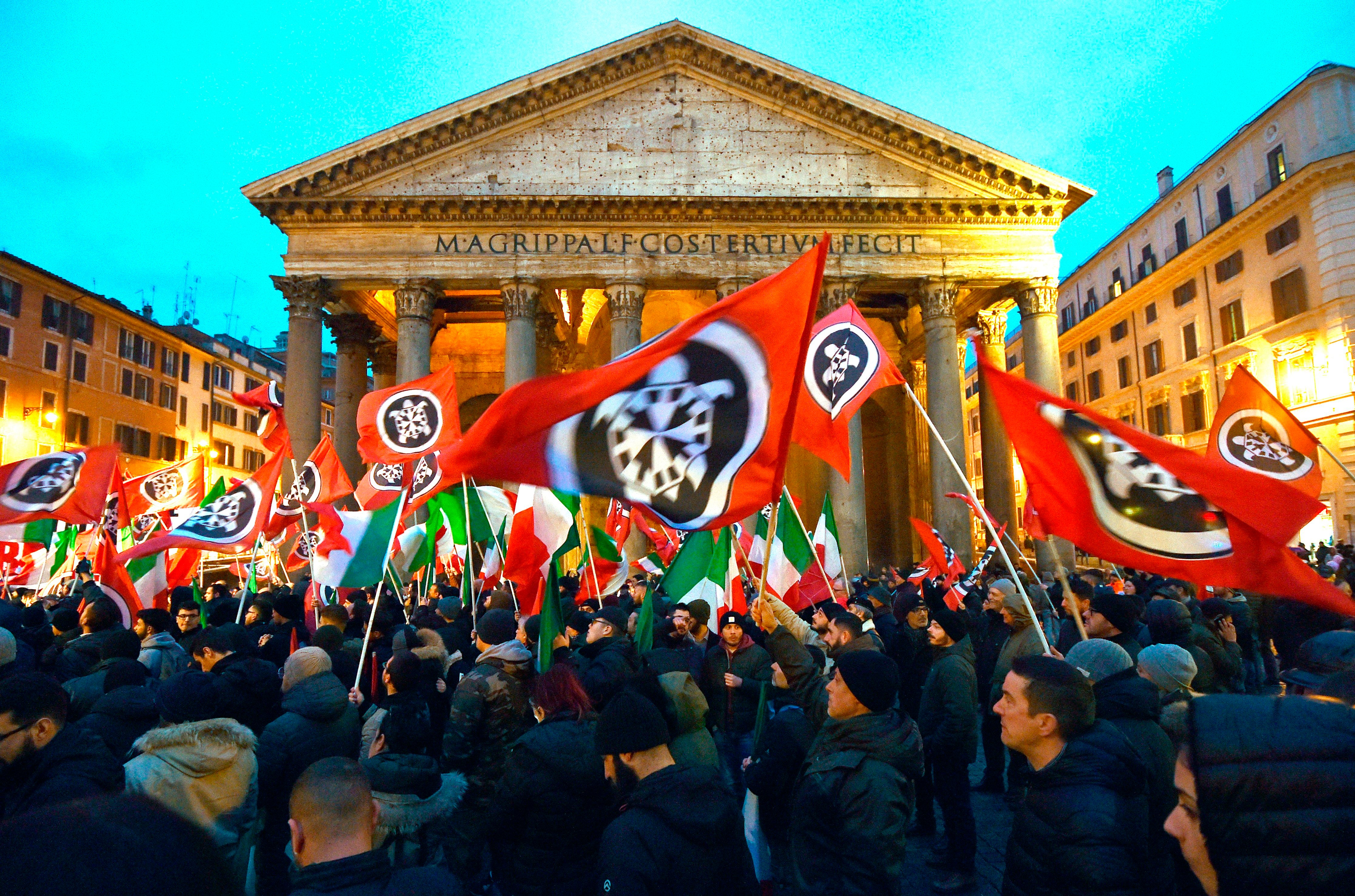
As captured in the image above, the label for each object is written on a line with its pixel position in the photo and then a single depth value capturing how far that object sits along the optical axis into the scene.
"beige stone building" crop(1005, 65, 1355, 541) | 26.56
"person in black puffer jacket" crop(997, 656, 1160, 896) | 2.62
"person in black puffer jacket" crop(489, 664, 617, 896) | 3.36
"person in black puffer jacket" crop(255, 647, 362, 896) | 4.04
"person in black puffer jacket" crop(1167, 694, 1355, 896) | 1.80
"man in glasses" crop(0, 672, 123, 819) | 3.20
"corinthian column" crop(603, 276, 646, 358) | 22.80
